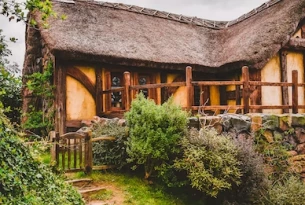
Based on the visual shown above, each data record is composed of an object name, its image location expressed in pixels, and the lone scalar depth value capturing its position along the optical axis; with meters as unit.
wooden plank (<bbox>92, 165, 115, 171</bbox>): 6.73
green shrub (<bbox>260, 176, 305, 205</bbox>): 6.14
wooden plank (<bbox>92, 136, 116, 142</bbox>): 6.66
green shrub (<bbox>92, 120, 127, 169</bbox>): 6.80
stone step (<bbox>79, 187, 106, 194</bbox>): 5.72
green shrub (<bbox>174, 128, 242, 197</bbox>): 5.79
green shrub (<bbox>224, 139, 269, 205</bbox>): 6.18
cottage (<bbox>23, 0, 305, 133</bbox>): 9.59
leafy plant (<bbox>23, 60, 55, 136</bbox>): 9.93
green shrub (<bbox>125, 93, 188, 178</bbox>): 5.99
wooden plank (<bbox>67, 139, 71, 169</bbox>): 6.43
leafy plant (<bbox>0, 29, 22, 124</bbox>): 13.88
